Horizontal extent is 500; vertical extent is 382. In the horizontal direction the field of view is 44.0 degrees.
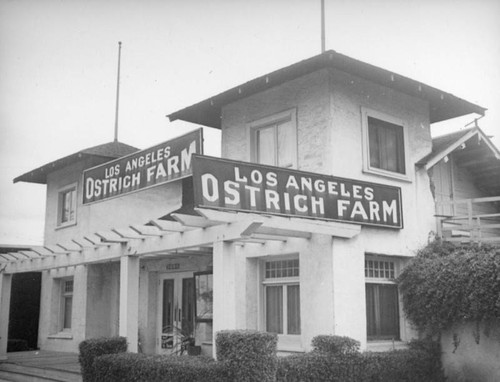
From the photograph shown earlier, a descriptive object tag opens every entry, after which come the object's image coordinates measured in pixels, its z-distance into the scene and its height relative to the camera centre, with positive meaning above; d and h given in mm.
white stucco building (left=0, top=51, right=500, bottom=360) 10398 +1943
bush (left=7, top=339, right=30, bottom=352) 19109 -890
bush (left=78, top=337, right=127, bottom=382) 11531 -624
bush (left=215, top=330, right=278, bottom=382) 8633 -545
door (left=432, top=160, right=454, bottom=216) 14864 +3111
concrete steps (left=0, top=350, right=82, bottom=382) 13273 -1159
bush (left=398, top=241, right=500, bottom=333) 11133 +526
